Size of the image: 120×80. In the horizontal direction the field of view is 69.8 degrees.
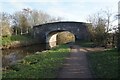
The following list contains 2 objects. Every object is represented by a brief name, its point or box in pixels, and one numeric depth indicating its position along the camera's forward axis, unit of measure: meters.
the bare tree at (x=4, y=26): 14.87
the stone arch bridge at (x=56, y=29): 17.86
